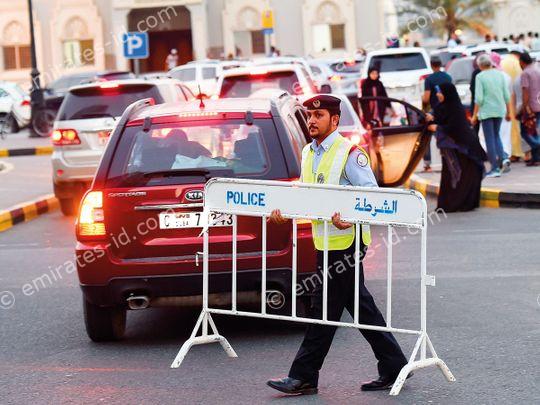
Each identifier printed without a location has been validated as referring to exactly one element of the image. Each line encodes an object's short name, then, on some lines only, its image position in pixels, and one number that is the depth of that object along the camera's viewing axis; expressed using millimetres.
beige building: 63594
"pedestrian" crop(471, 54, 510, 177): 19422
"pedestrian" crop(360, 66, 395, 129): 24266
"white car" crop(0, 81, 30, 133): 40375
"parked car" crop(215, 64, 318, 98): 20297
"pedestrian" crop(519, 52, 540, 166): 20250
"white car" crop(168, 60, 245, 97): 40356
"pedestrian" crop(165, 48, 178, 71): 51750
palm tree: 75312
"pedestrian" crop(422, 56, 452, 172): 18000
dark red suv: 8969
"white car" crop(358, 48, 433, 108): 34750
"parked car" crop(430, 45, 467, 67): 42009
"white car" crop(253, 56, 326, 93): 21156
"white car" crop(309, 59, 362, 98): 37438
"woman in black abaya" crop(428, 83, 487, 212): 16578
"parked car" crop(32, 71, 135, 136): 37312
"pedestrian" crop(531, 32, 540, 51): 44500
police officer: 7484
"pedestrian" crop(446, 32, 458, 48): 49850
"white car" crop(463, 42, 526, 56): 40219
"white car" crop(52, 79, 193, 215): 18219
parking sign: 30188
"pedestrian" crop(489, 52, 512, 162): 20344
